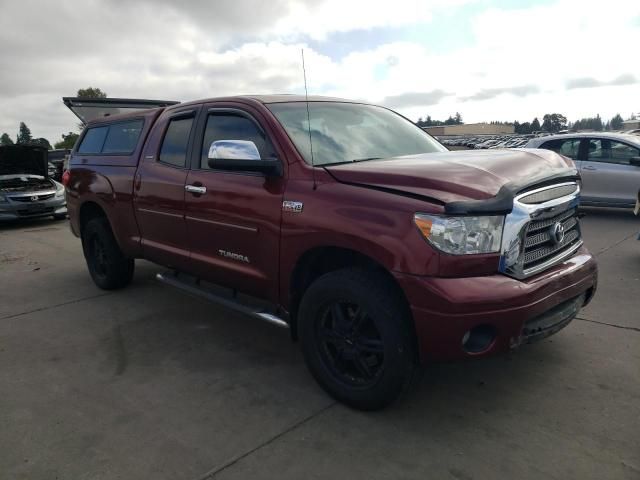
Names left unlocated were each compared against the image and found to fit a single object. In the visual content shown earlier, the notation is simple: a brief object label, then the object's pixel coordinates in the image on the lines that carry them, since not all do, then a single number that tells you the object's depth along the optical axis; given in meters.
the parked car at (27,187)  11.23
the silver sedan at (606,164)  9.32
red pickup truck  2.64
